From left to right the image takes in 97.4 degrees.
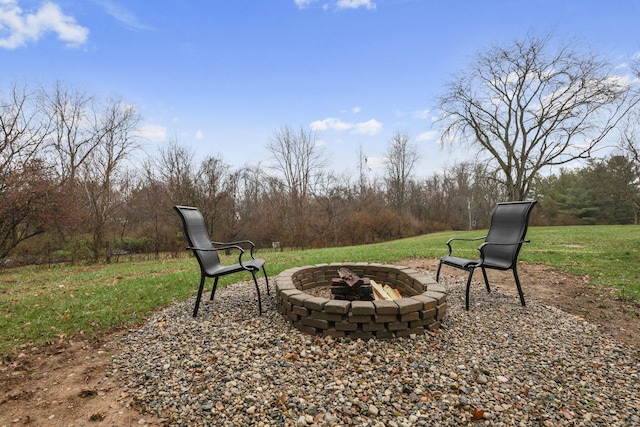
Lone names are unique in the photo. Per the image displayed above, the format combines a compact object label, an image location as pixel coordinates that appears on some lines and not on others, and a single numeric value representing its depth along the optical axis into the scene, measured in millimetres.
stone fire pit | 2439
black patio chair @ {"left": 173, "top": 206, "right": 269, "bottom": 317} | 3139
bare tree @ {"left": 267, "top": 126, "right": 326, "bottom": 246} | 21938
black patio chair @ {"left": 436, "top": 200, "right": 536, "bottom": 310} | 3418
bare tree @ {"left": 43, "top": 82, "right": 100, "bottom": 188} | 10914
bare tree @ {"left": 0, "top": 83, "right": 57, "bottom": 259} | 8469
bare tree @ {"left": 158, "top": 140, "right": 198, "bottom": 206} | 15039
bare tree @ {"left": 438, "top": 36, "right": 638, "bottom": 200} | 12664
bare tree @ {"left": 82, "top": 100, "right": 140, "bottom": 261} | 11148
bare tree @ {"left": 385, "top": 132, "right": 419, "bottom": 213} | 27297
